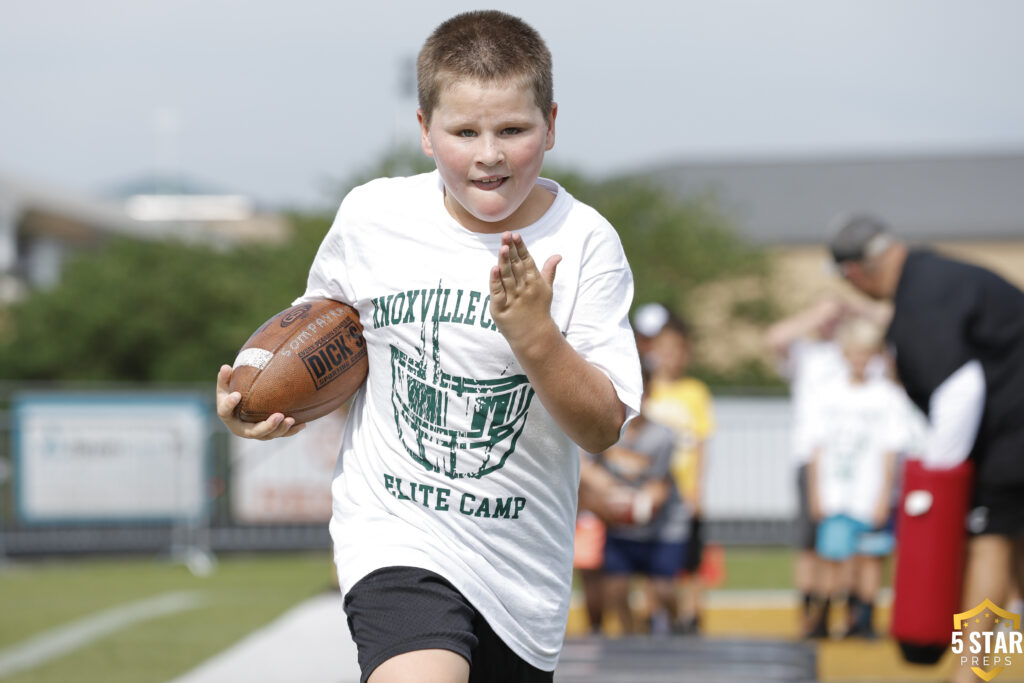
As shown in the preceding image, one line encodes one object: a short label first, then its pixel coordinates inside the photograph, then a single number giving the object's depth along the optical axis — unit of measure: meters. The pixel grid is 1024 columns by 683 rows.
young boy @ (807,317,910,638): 16.36
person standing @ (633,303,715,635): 16.45
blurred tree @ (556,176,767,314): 68.00
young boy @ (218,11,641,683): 5.70
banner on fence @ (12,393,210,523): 28.48
